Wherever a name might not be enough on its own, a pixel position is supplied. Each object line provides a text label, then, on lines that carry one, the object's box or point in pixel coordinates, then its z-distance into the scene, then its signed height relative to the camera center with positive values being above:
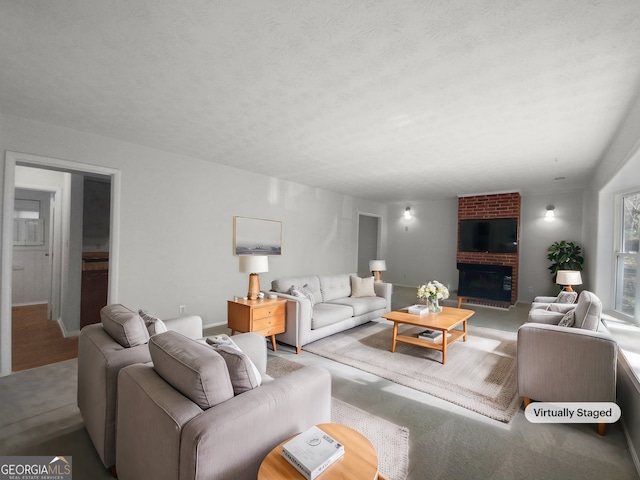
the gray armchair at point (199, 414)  1.18 -0.75
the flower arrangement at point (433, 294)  4.02 -0.65
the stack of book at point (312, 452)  1.15 -0.84
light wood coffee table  3.43 -0.92
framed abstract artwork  5.04 +0.04
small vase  4.03 -0.82
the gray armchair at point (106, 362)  1.72 -0.75
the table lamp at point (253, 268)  3.75 -0.36
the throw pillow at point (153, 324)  2.13 -0.62
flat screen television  6.64 +0.23
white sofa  3.76 -0.94
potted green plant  5.97 -0.18
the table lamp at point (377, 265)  5.95 -0.44
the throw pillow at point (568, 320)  2.77 -0.66
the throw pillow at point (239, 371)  1.47 -0.64
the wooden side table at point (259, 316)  3.50 -0.91
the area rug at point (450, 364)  2.65 -1.31
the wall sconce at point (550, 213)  6.56 +0.72
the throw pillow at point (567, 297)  3.94 -0.65
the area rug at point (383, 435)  1.81 -1.32
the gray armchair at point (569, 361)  2.24 -0.87
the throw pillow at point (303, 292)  4.00 -0.70
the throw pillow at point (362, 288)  5.21 -0.78
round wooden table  1.15 -0.87
